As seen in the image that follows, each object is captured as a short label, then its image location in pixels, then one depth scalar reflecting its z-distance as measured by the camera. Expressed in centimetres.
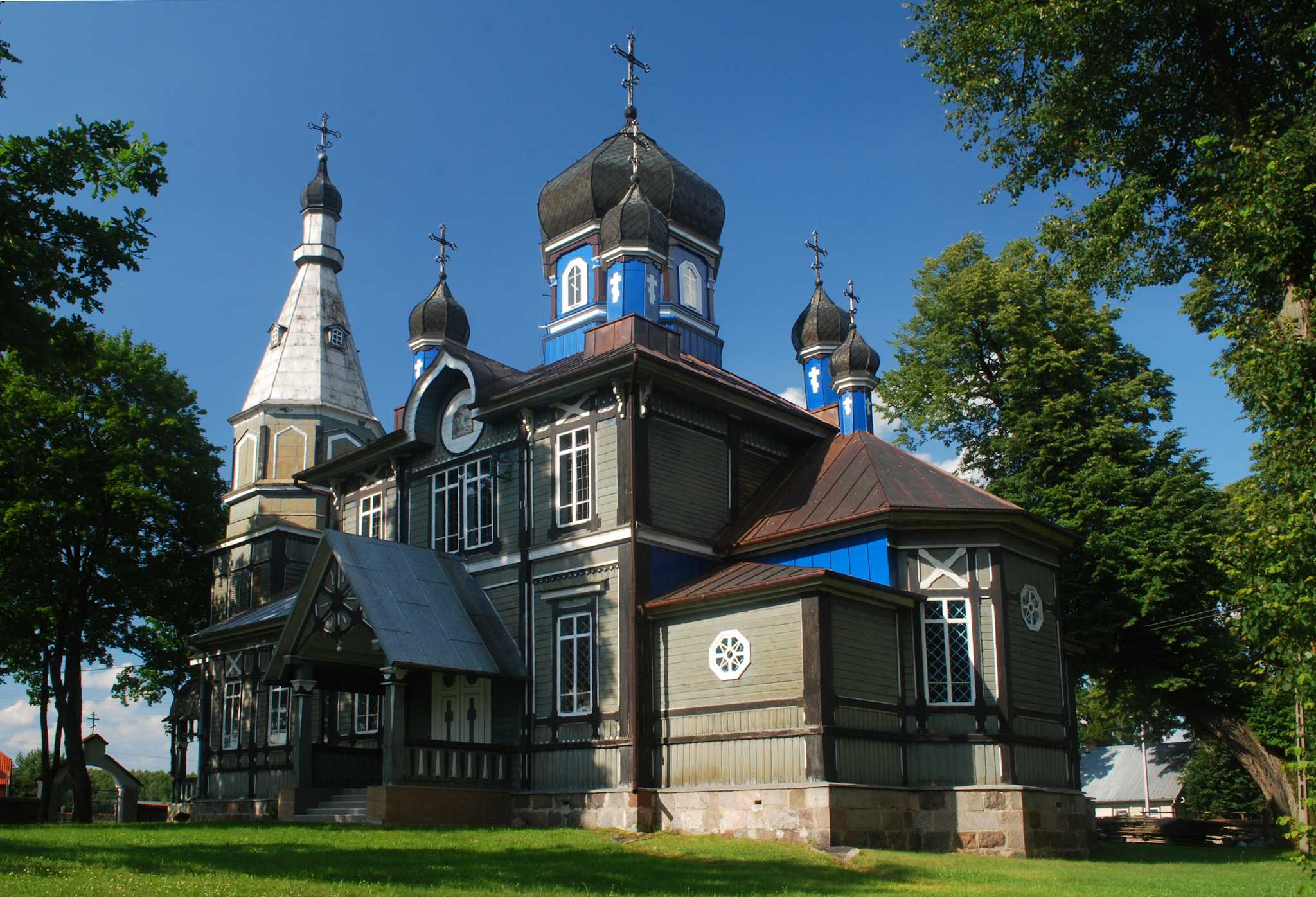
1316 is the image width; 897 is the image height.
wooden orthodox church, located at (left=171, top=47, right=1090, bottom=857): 1822
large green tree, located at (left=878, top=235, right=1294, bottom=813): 2536
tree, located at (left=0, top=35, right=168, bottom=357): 1254
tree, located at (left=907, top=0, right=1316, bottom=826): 1187
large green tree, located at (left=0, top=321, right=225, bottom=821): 2917
